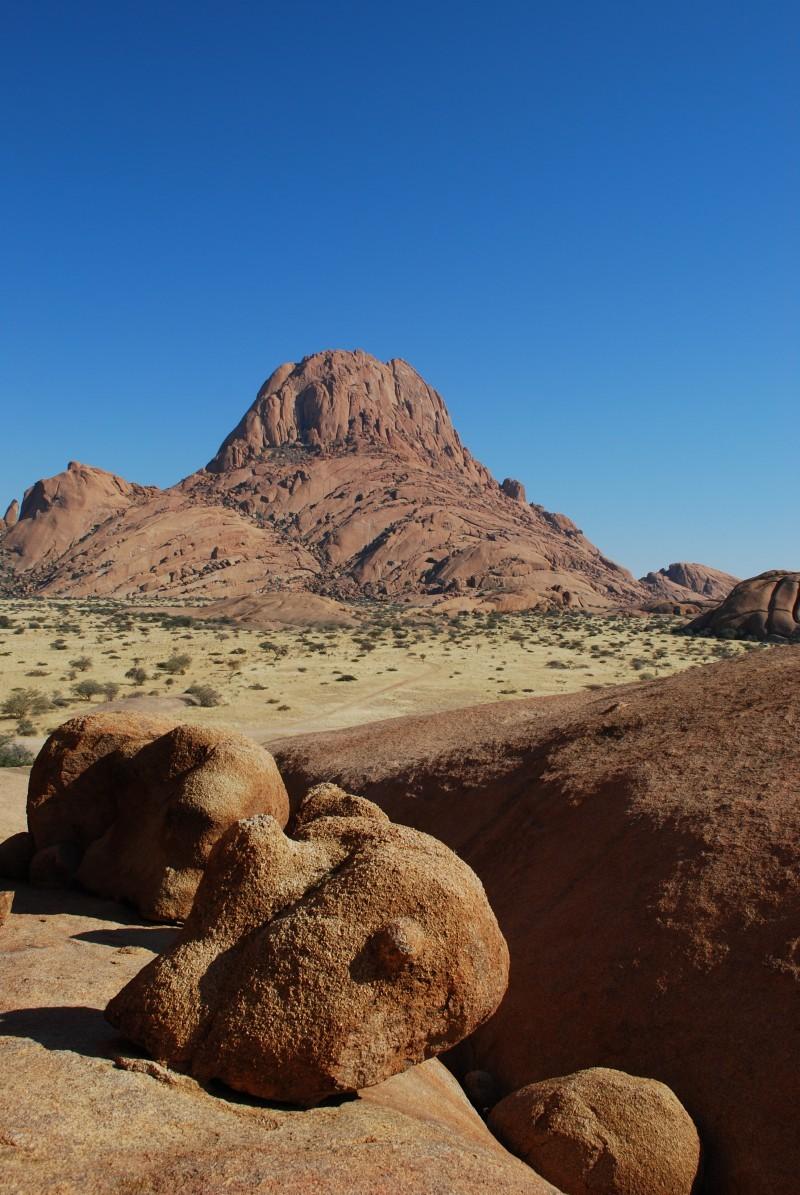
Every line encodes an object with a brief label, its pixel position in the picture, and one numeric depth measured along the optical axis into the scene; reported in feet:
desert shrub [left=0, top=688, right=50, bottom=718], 85.97
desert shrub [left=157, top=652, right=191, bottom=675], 118.67
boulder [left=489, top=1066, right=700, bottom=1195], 15.52
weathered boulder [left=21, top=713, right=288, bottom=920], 27.02
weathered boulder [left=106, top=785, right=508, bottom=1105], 13.42
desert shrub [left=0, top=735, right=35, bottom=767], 63.41
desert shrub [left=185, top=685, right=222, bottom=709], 90.68
